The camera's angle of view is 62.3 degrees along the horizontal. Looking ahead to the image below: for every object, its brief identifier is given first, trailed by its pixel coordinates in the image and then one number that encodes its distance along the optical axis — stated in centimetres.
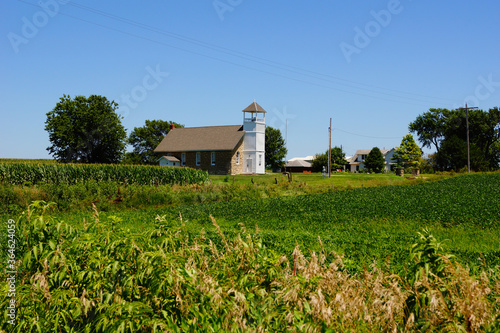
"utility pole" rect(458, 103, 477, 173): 5849
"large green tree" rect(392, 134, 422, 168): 8362
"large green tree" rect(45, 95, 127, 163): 5841
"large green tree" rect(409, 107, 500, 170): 6812
